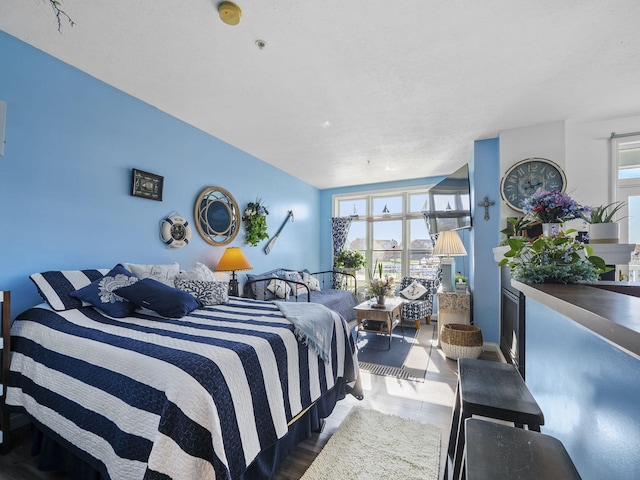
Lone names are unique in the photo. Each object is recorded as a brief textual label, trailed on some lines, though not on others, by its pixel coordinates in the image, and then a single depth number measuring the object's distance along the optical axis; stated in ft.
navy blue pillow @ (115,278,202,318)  6.26
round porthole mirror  11.12
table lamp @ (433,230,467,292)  12.23
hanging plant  13.38
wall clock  10.27
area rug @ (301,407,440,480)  5.10
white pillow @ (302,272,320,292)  15.92
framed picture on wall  8.72
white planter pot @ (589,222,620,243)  5.27
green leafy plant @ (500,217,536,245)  6.04
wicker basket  10.03
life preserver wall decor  9.63
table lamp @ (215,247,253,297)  11.07
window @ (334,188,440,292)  17.98
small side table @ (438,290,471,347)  11.69
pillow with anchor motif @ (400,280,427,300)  15.31
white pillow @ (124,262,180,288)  8.04
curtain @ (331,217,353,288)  19.40
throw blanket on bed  5.69
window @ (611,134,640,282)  9.95
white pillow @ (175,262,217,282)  8.78
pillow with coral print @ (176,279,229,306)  7.59
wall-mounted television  12.79
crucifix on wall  11.49
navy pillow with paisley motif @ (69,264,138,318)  6.24
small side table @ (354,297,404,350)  11.35
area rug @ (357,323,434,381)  9.51
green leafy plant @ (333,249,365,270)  18.93
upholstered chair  14.56
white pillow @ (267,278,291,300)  13.00
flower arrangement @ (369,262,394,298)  12.10
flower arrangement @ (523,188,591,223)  4.80
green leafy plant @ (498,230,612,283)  4.30
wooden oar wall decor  14.87
